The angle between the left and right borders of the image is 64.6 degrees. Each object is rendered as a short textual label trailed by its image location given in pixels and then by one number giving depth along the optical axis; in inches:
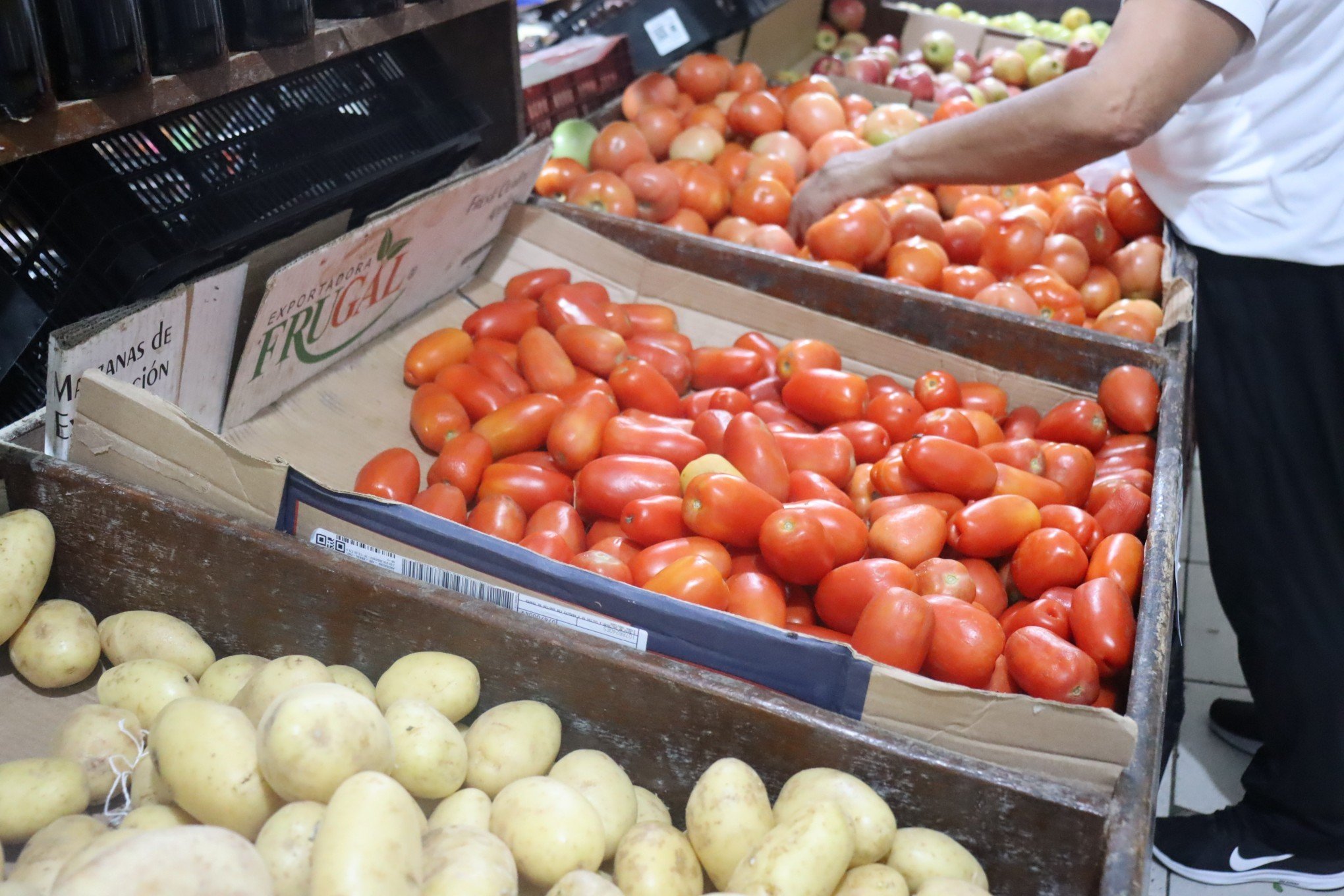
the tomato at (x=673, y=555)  61.9
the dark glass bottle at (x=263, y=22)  55.9
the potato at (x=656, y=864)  42.7
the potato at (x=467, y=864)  38.0
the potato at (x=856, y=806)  43.7
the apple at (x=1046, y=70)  161.8
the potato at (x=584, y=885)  39.6
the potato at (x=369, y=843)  35.6
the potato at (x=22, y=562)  53.4
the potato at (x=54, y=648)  53.8
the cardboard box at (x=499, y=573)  45.4
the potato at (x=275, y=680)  47.6
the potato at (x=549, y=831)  42.4
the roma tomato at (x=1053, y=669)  54.5
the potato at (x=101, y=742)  47.6
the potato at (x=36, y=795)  44.2
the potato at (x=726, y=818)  43.9
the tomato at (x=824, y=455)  72.4
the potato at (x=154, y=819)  42.6
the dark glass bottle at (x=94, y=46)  45.3
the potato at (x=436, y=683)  49.7
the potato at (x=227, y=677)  52.4
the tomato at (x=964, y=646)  56.2
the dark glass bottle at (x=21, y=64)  41.0
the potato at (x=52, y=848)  39.8
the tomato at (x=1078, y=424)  78.0
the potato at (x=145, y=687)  50.4
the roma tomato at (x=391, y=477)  69.2
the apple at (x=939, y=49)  173.6
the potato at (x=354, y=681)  51.1
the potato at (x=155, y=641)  54.5
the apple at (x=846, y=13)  181.0
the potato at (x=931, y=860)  44.3
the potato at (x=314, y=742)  40.1
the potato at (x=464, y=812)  44.3
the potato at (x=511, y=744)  47.4
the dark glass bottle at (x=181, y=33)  50.8
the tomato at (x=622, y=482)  68.4
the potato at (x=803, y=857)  40.4
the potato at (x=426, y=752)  45.0
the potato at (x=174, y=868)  33.4
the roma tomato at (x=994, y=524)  66.1
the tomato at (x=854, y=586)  58.9
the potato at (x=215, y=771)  41.9
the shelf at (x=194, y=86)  45.7
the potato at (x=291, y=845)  39.0
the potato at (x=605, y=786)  45.9
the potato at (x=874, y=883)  42.8
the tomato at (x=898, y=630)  53.9
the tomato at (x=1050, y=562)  63.7
